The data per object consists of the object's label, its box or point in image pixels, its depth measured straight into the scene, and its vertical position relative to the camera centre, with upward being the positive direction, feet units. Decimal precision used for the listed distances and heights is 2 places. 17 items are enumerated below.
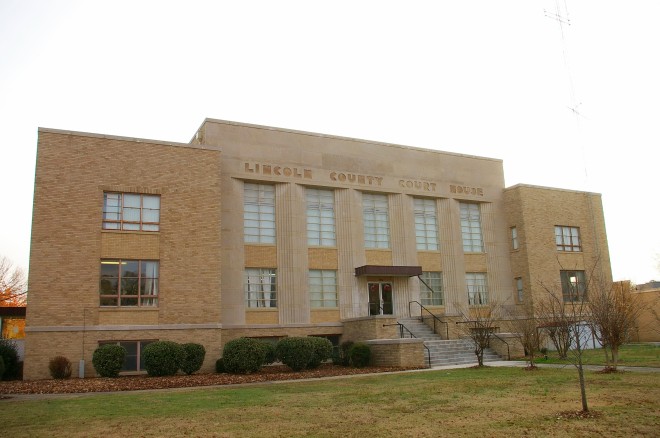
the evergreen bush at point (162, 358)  71.97 -2.22
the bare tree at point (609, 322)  61.11 +0.18
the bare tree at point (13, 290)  199.86 +18.16
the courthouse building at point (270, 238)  77.46 +14.92
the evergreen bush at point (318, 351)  78.48 -2.20
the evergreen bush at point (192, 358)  74.64 -2.42
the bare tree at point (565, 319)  37.68 +0.65
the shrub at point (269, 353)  78.17 -2.25
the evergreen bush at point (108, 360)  71.20 -2.18
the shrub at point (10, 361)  74.33 -2.06
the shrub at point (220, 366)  78.05 -3.69
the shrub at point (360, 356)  80.43 -3.08
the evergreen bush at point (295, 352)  76.74 -2.23
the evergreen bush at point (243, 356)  75.41 -2.42
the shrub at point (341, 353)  85.39 -2.84
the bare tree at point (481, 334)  73.26 -0.71
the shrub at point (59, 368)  71.78 -2.96
